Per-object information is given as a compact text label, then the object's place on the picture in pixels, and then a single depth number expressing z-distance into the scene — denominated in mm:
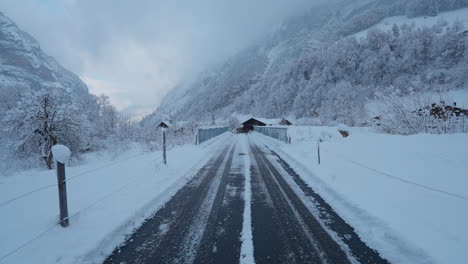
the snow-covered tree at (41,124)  16875
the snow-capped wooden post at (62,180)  3283
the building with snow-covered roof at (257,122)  76312
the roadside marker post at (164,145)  9070
